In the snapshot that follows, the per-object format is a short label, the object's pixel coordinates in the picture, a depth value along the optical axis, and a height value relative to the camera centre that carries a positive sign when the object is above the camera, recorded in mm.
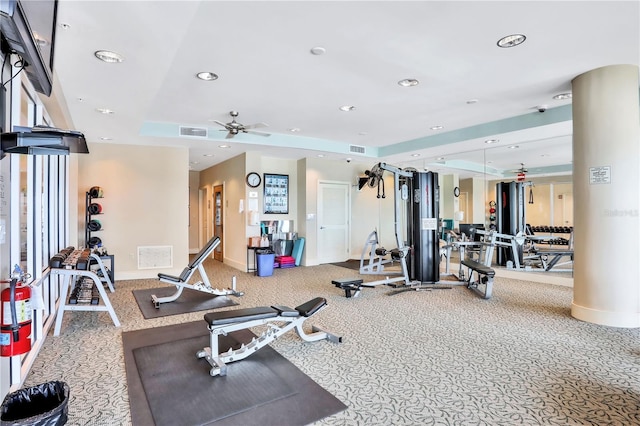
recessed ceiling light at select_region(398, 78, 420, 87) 4215 +1621
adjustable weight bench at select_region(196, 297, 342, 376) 2930 -928
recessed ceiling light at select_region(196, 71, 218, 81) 3933 +1612
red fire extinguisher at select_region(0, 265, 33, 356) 2096 -600
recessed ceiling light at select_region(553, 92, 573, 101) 4711 +1606
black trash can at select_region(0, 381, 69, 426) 1867 -1008
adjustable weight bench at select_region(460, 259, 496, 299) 5223 -969
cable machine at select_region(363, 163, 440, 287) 6422 -178
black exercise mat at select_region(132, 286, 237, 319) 4590 -1188
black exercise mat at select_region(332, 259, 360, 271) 8273 -1153
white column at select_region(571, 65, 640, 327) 3912 +235
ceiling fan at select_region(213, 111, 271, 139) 4973 +1292
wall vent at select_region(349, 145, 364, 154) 7965 +1547
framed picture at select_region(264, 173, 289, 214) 8367 +582
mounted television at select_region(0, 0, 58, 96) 1574 +943
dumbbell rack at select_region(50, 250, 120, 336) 3713 -880
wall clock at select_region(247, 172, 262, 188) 7742 +856
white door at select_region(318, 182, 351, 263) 8828 -100
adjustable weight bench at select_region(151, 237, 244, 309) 4934 -870
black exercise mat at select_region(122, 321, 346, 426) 2262 -1259
